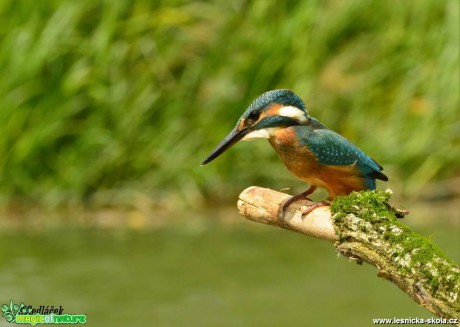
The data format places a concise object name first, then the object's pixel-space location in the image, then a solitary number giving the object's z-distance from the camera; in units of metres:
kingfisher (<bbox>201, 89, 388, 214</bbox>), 8.25
